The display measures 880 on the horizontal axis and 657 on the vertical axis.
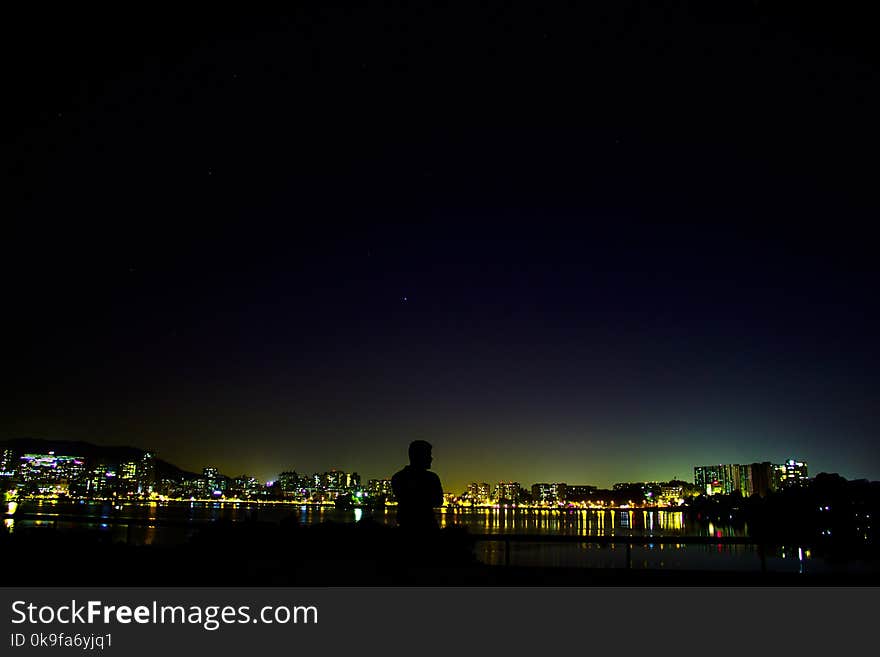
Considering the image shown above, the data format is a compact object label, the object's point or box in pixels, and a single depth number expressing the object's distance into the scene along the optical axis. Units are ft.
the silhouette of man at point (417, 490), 37.88
